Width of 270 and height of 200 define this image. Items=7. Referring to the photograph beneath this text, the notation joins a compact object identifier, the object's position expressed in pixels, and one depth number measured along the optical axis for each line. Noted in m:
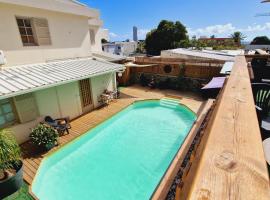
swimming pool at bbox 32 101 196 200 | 7.64
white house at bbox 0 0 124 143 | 9.88
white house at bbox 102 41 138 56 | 61.03
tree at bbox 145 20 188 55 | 47.78
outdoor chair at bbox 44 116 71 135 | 11.03
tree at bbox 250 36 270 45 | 57.28
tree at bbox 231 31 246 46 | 78.29
